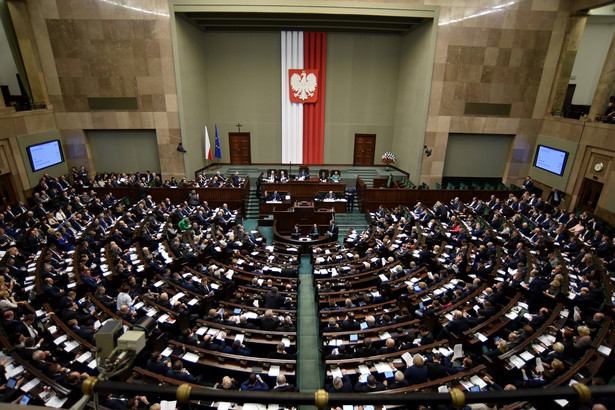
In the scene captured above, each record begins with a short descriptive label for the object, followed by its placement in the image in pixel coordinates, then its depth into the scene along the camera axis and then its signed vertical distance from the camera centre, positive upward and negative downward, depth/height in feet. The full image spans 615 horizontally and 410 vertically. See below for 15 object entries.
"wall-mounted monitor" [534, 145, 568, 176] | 52.65 -10.80
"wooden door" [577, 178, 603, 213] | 47.01 -14.04
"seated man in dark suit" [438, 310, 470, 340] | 22.91 -15.04
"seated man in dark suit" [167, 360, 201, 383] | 19.40 -15.56
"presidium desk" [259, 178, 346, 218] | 54.03 -15.65
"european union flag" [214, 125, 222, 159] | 66.95 -12.52
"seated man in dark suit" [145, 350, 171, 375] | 19.80 -15.37
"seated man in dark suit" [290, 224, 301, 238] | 43.24 -17.61
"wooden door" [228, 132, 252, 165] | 71.56 -12.79
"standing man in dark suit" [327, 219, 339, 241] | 42.70 -17.33
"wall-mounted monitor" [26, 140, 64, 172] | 51.06 -10.89
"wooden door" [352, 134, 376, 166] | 72.38 -12.78
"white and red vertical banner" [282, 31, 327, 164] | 66.39 -2.24
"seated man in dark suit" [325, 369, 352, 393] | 18.11 -15.40
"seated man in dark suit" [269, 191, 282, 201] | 51.98 -16.09
